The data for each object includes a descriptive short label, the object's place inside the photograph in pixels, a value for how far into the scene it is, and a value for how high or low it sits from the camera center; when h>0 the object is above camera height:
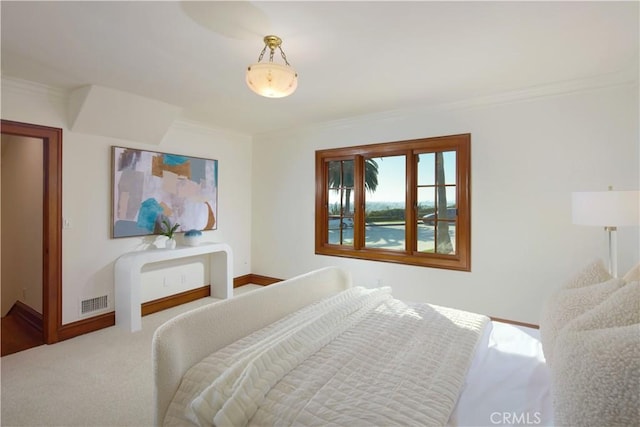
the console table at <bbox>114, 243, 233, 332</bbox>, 3.33 -0.66
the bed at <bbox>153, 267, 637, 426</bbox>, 1.17 -0.69
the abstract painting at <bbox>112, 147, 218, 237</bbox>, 3.57 +0.28
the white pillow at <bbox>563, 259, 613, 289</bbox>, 1.67 -0.33
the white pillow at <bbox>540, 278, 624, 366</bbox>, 1.37 -0.42
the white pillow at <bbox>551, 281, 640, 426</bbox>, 0.84 -0.44
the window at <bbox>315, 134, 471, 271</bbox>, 3.57 +0.16
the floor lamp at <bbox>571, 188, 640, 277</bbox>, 2.15 +0.04
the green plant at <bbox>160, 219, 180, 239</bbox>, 3.92 -0.18
